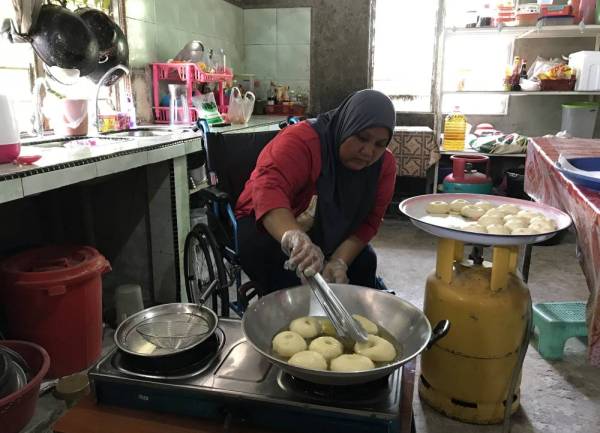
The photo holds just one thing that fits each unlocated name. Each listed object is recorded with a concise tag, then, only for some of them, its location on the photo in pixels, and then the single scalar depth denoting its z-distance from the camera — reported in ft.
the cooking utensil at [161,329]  3.23
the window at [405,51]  13.56
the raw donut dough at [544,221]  4.29
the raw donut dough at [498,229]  4.19
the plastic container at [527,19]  11.85
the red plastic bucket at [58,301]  5.39
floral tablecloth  3.54
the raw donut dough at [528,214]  4.58
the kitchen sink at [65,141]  6.69
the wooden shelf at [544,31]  11.73
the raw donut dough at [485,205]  5.08
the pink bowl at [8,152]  4.83
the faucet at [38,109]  6.95
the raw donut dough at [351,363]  2.86
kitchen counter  4.40
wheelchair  6.13
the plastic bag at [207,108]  9.78
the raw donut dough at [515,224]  4.30
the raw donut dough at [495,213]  4.75
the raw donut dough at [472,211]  4.88
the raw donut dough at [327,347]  3.09
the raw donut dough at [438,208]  4.96
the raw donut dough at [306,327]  3.36
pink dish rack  9.54
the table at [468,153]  12.22
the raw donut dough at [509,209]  4.90
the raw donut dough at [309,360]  2.87
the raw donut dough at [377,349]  3.05
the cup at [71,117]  7.29
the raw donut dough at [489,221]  4.54
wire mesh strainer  3.32
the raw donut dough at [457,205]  5.05
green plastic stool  6.34
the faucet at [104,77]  7.55
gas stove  2.78
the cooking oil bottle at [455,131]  12.59
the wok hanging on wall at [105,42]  7.50
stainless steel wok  2.83
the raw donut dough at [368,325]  3.37
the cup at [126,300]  6.93
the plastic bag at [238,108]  10.71
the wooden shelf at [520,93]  11.96
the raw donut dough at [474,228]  4.12
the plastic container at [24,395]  4.33
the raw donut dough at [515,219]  4.45
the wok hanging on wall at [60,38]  6.61
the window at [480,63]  13.43
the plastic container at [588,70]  11.62
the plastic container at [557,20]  11.75
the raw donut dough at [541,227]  4.04
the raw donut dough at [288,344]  3.11
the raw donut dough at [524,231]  4.00
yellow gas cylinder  4.64
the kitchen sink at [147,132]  8.15
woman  4.76
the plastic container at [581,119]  12.07
